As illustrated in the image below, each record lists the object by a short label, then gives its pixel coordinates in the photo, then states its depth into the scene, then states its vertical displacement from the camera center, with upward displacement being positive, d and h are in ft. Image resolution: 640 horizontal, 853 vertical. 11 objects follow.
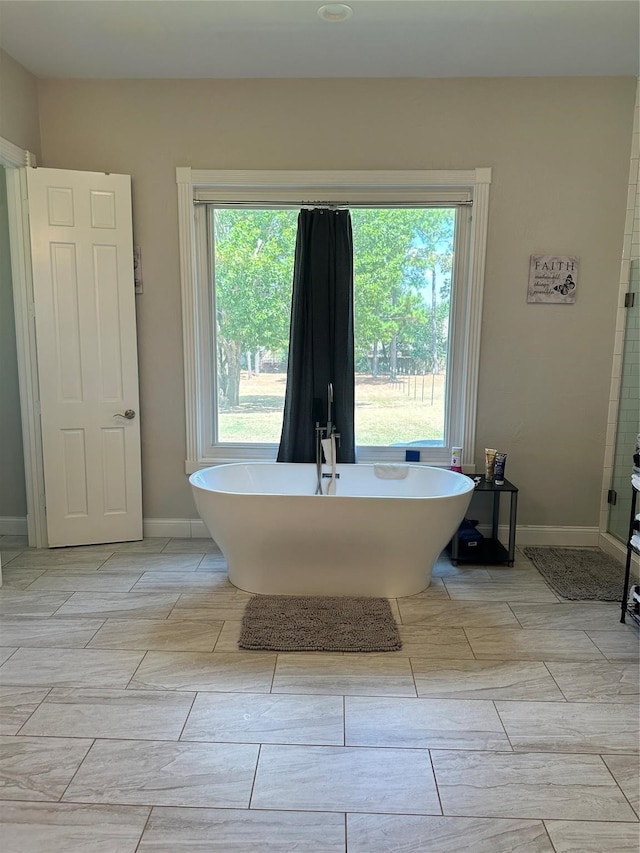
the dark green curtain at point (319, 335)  11.09 +0.41
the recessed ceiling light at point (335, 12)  8.41 +5.37
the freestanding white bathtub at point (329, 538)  9.01 -3.11
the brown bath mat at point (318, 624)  7.95 -4.19
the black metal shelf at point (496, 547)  10.74 -3.84
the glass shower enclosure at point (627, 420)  10.98 -1.23
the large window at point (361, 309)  11.27 +1.00
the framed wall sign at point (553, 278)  11.16 +1.65
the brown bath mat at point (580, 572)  9.74 -4.12
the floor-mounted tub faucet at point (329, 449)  11.10 -1.93
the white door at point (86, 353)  10.78 -0.06
